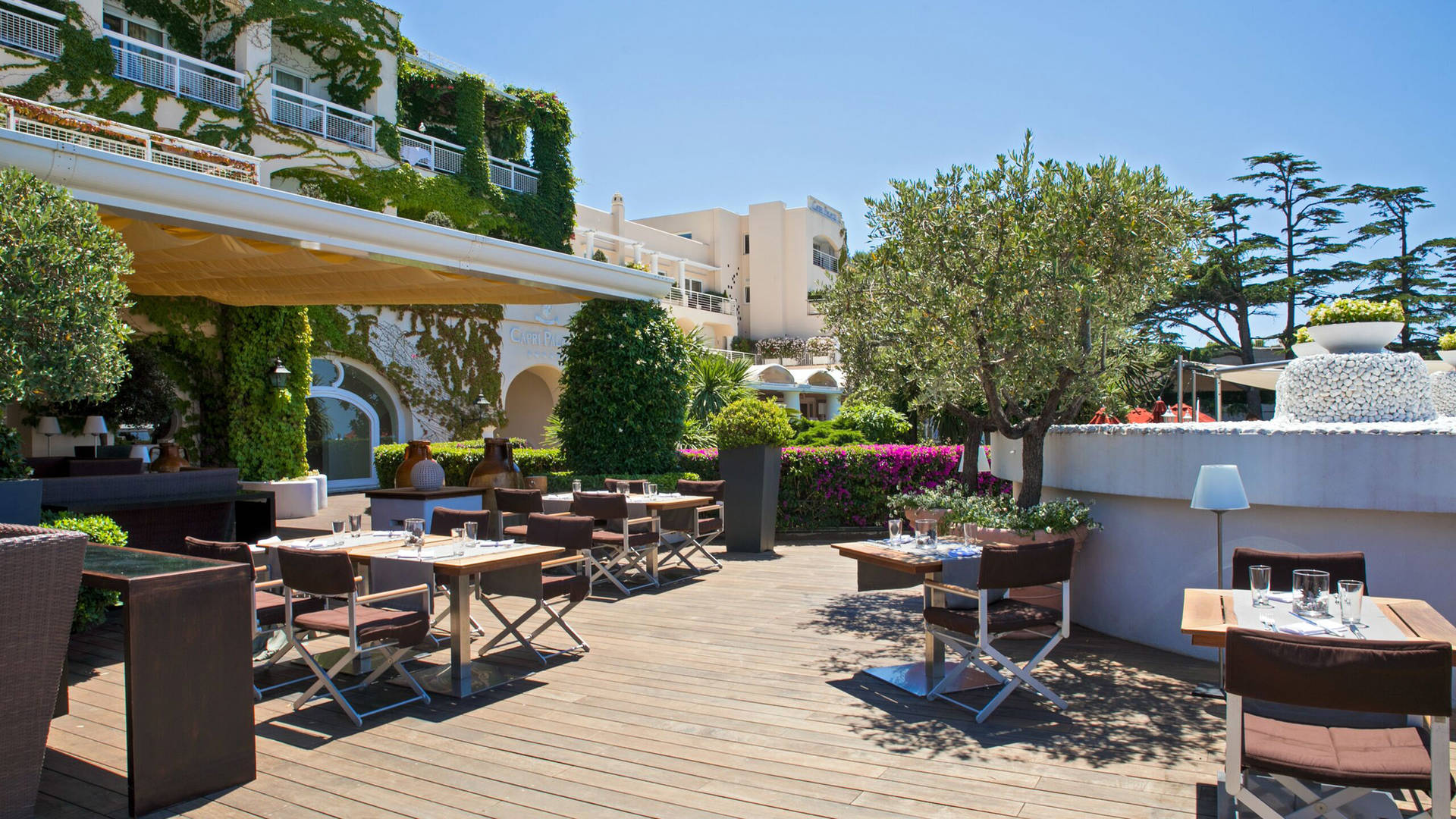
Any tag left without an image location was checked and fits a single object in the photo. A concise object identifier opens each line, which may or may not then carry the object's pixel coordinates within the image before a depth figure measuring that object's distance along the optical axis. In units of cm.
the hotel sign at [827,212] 3700
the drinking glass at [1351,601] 327
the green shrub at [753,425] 946
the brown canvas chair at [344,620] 412
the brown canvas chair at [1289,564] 407
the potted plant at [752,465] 948
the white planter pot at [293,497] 1279
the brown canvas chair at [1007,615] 419
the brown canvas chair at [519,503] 805
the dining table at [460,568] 470
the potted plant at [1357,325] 537
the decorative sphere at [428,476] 934
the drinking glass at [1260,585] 357
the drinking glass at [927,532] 515
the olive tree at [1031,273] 568
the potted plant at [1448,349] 860
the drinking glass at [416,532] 522
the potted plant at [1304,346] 606
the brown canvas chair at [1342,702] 241
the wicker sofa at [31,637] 286
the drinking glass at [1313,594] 334
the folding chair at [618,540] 744
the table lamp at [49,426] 1243
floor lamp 458
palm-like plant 1633
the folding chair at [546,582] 511
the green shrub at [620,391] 1130
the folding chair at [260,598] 466
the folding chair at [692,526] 840
